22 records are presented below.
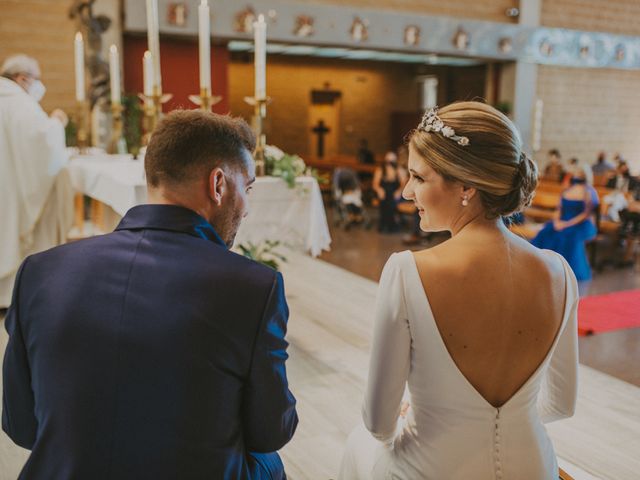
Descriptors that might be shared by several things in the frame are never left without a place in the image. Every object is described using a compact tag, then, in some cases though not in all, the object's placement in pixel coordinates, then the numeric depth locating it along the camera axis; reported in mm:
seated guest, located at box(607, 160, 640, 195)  10090
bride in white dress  1546
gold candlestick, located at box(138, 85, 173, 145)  4227
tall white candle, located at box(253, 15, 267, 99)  3699
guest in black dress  10617
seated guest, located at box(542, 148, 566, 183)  12487
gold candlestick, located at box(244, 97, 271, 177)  4010
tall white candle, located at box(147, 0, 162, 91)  3832
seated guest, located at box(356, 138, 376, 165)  15312
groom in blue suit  1245
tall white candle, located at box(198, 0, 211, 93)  3645
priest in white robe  4953
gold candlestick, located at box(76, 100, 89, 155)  5528
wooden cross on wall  19578
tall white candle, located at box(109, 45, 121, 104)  4824
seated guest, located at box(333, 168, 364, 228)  10992
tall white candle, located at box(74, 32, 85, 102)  4945
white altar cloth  4074
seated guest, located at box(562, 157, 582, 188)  7924
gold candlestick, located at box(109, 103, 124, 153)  5012
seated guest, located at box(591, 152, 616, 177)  14375
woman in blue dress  7438
